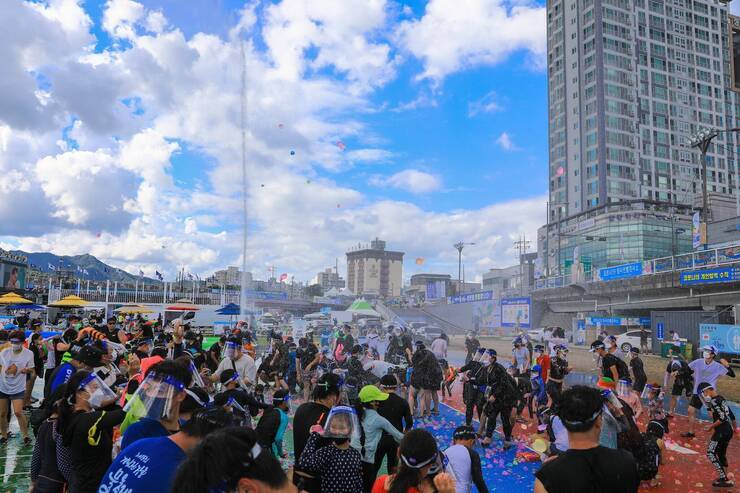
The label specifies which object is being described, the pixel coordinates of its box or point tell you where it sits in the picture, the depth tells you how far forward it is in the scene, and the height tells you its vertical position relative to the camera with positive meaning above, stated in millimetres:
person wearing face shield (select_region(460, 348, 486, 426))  9453 -1619
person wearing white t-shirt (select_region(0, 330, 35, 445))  8148 -1375
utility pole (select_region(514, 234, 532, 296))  82625 +9817
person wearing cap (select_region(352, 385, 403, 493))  4668 -1241
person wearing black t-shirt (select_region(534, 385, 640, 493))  2730 -876
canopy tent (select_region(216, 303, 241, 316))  24656 -528
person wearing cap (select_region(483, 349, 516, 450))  9047 -1695
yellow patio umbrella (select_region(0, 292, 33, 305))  21469 -217
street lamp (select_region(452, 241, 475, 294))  69625 +8093
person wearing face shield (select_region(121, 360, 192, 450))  3084 -633
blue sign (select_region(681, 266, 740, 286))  25328 +1828
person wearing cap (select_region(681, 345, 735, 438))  10172 -1315
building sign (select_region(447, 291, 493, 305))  41781 +663
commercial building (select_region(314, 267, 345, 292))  190112 +7223
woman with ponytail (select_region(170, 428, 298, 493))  1705 -595
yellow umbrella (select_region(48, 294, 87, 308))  23688 -276
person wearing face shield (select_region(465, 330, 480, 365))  17859 -1466
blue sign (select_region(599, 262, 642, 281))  32438 +2481
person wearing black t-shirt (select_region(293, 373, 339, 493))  4484 -999
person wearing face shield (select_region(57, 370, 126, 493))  3551 -975
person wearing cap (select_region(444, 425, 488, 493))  4383 -1443
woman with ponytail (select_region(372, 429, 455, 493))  3070 -1045
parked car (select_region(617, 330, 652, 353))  29609 -1834
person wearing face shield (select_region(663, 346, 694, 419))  11641 -1657
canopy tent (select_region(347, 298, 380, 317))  35622 -512
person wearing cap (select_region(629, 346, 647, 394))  12133 -1581
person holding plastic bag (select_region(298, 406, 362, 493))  3588 -1145
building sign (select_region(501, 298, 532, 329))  33950 -475
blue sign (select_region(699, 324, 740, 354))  19109 -1085
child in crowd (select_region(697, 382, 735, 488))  7094 -1810
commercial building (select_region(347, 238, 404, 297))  177000 +11952
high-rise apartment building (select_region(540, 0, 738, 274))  78312 +34405
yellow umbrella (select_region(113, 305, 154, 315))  31062 -790
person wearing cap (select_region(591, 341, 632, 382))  9734 -1186
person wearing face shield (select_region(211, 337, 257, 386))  8047 -1020
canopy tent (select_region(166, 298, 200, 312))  30014 -543
